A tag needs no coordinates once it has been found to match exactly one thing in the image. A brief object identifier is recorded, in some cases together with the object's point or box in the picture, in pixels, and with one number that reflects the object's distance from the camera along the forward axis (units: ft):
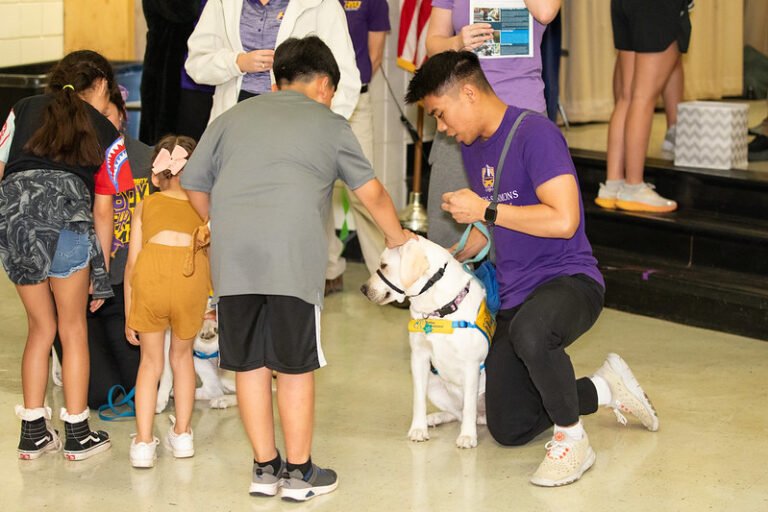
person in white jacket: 22.40
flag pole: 31.28
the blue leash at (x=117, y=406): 20.92
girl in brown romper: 18.14
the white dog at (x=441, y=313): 18.76
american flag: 30.35
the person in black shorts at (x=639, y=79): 27.31
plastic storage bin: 31.20
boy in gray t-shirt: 16.26
